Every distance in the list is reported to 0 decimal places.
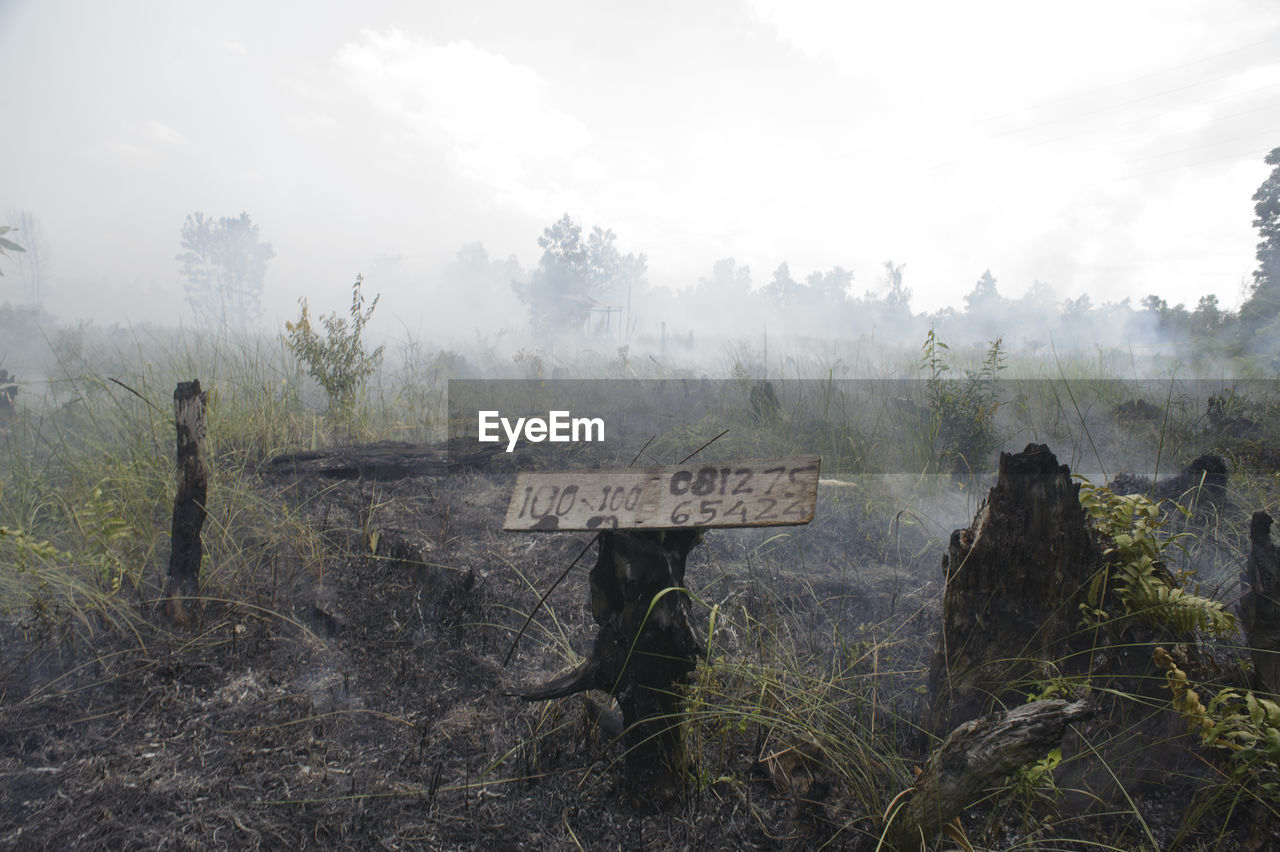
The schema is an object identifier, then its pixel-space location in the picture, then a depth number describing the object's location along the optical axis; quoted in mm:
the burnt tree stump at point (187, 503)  2453
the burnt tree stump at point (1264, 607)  1656
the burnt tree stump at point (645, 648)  1604
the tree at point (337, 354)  4938
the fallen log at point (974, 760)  1087
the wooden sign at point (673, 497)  1441
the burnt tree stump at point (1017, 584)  1861
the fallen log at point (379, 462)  3871
